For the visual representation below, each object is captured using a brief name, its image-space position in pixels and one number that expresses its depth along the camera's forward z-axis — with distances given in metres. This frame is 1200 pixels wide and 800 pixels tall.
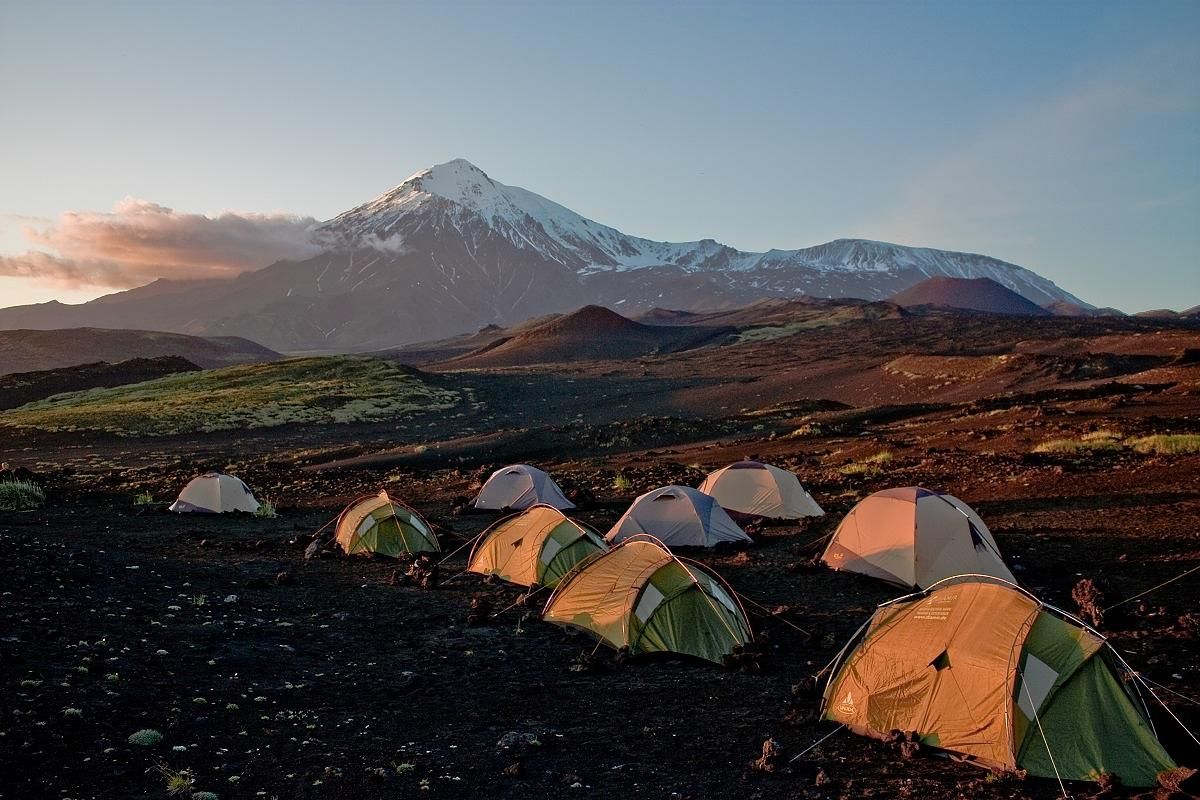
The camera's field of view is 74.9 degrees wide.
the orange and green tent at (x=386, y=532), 15.18
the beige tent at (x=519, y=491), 19.23
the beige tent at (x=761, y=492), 16.64
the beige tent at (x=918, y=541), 11.01
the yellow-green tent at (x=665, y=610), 9.19
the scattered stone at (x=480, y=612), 10.81
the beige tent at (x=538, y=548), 12.27
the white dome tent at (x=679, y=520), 14.12
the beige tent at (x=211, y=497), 20.80
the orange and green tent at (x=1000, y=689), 6.20
